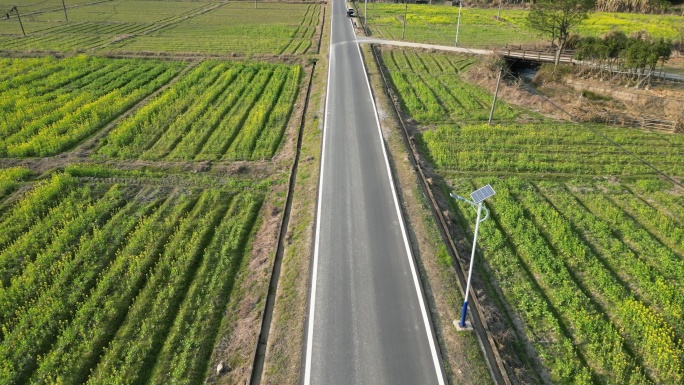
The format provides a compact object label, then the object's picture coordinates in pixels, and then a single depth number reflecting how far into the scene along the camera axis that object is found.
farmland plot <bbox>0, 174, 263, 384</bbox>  15.09
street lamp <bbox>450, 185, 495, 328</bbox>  14.05
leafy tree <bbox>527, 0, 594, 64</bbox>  49.53
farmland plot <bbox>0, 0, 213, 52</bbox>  60.72
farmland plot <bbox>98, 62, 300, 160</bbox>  30.78
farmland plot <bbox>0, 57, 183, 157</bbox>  31.75
